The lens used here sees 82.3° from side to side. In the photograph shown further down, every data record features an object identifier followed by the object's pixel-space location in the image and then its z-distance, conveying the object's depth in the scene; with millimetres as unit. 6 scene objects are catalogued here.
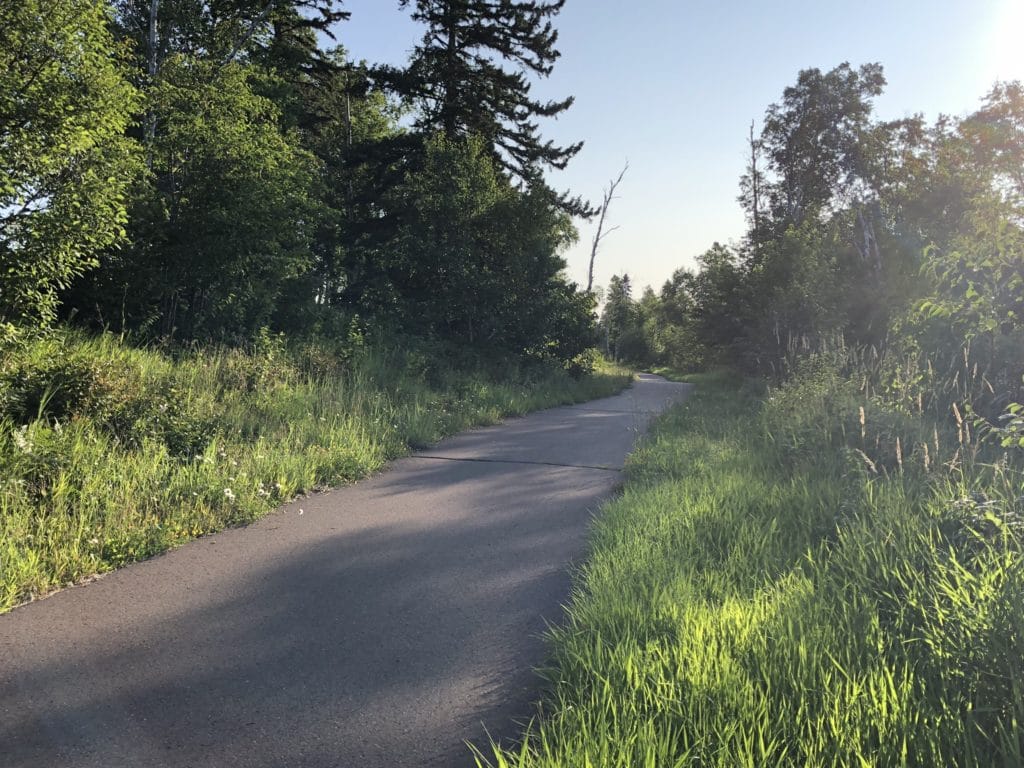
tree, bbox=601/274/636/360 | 58312
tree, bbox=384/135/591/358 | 17172
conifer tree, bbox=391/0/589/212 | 20328
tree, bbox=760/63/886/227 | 29156
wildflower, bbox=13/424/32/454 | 4820
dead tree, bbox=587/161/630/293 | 39194
